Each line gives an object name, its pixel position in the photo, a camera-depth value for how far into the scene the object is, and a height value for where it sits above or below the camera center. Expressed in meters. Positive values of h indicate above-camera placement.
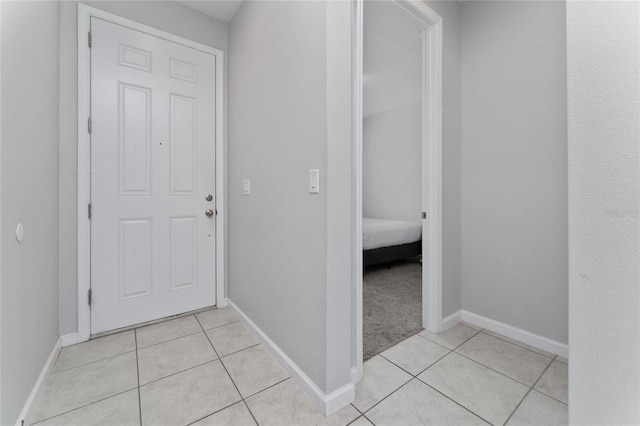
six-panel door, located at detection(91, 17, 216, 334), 1.91 +0.29
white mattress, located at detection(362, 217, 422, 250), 3.30 -0.25
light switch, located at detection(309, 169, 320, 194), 1.26 +0.16
